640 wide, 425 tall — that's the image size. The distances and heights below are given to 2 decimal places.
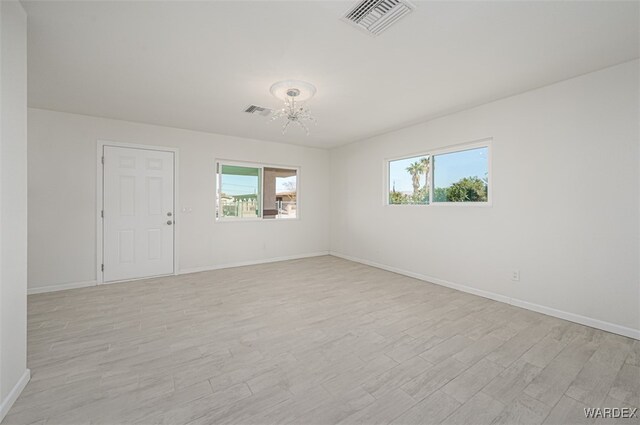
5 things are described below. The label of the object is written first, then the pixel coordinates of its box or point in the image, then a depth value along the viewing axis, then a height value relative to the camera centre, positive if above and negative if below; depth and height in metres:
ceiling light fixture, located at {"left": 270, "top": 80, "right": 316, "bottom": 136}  2.99 +1.36
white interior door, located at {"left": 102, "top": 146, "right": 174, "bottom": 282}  4.25 -0.08
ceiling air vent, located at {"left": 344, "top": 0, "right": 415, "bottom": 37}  1.84 +1.39
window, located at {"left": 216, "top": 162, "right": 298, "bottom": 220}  5.34 +0.37
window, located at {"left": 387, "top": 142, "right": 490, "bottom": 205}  3.78 +0.54
